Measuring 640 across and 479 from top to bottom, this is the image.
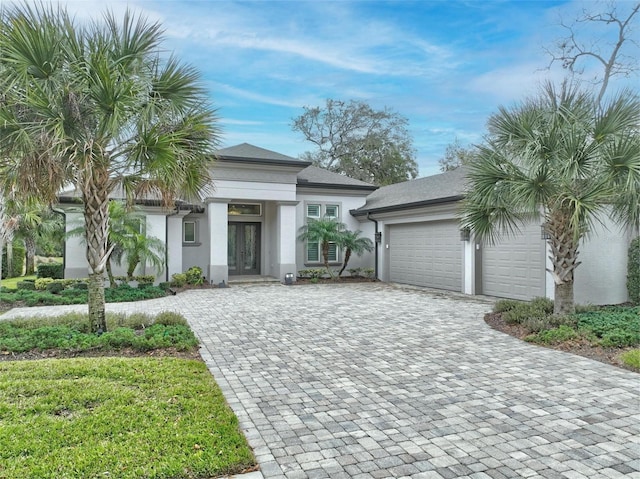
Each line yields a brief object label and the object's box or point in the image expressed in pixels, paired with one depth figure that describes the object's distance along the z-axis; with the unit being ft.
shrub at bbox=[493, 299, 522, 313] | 29.53
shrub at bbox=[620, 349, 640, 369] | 18.09
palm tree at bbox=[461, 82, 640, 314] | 23.38
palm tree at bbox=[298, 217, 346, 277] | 53.26
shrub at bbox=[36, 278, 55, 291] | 42.34
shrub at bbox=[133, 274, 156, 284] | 45.21
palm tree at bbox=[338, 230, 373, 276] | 54.29
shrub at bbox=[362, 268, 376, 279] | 58.23
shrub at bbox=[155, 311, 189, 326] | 24.94
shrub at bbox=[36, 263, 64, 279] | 55.11
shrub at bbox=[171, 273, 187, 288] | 47.52
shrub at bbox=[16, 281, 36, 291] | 44.19
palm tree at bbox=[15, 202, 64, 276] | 60.29
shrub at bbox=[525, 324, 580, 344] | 21.93
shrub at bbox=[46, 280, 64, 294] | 41.26
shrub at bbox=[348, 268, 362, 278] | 58.49
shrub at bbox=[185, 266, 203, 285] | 49.06
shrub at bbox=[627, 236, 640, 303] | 33.27
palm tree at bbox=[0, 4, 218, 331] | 19.27
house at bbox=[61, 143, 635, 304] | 34.86
